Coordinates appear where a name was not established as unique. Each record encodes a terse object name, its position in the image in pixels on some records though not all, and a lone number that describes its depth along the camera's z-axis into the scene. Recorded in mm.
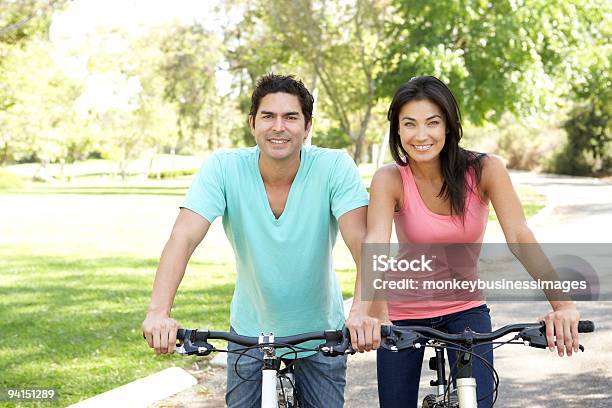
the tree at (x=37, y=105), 36725
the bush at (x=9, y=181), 48353
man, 3271
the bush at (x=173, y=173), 70562
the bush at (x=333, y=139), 37000
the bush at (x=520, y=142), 50969
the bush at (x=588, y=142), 41938
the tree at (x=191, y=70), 34375
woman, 3209
